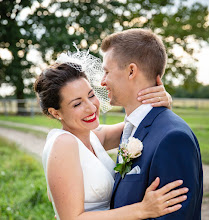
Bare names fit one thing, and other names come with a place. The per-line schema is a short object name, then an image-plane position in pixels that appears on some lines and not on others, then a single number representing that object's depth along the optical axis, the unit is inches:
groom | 70.2
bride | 73.4
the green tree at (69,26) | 772.8
